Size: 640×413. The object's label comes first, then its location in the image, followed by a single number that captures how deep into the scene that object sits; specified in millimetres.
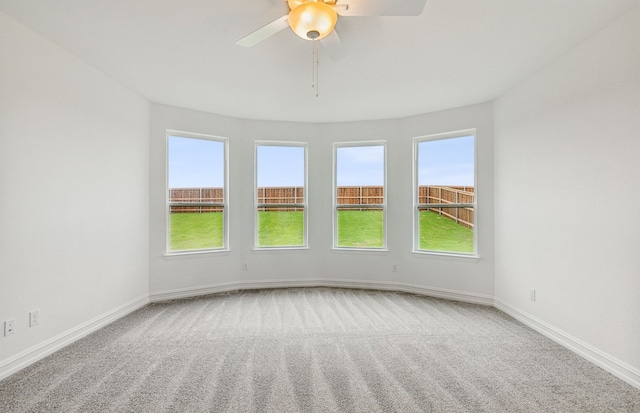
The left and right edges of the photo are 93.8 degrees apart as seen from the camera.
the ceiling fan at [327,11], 1704
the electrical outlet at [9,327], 2229
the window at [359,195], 4785
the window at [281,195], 4816
